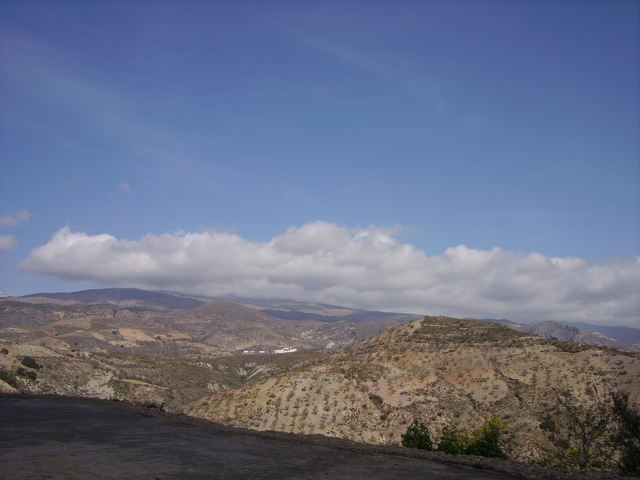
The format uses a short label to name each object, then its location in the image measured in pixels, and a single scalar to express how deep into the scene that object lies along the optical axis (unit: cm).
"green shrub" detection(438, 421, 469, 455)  1586
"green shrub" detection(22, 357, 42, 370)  4525
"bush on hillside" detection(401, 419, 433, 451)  1809
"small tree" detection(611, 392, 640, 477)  1398
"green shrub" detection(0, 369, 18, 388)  3744
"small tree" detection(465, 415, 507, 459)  1552
